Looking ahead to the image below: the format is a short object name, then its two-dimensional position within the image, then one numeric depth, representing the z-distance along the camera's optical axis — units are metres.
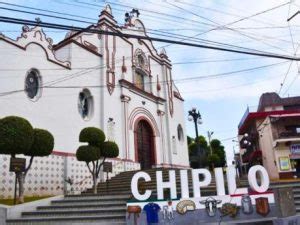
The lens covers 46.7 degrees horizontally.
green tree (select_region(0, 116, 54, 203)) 11.84
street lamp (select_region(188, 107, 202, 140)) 23.61
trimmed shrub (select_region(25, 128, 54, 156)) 12.81
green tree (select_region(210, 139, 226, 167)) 49.50
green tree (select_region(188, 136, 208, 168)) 46.47
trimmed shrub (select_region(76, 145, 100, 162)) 15.03
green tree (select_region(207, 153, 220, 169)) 28.84
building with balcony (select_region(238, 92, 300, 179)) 28.59
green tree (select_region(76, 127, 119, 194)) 15.10
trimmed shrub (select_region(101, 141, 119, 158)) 16.16
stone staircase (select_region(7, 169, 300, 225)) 11.17
